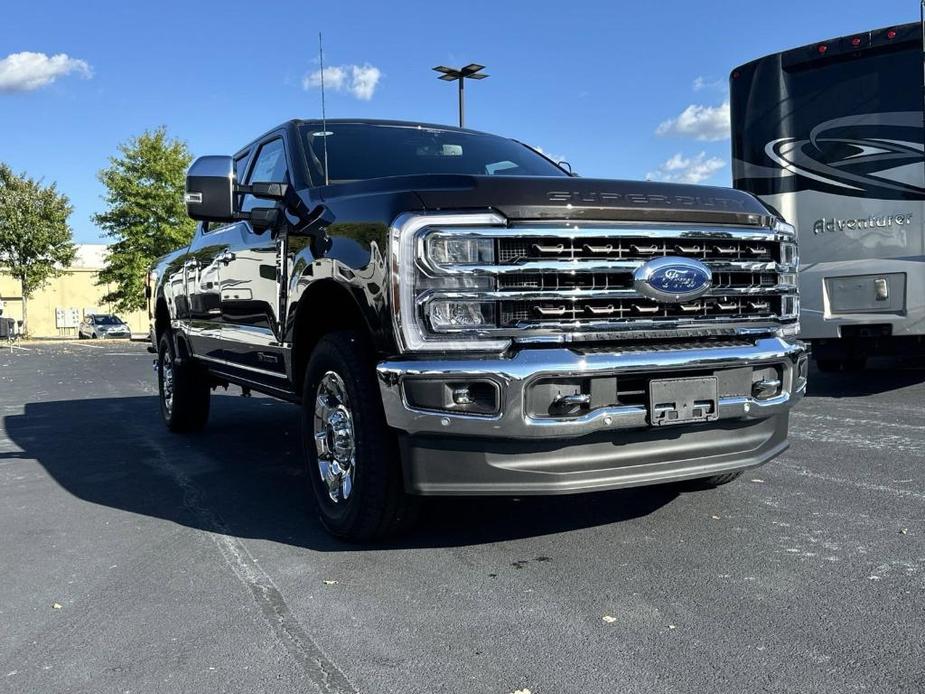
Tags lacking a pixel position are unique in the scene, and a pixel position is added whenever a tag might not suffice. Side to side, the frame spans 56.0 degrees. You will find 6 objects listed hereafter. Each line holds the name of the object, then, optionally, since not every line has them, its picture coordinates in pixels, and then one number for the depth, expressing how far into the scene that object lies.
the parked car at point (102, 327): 41.00
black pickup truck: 3.29
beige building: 51.81
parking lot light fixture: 18.52
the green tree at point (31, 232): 37.47
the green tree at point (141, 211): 36.69
